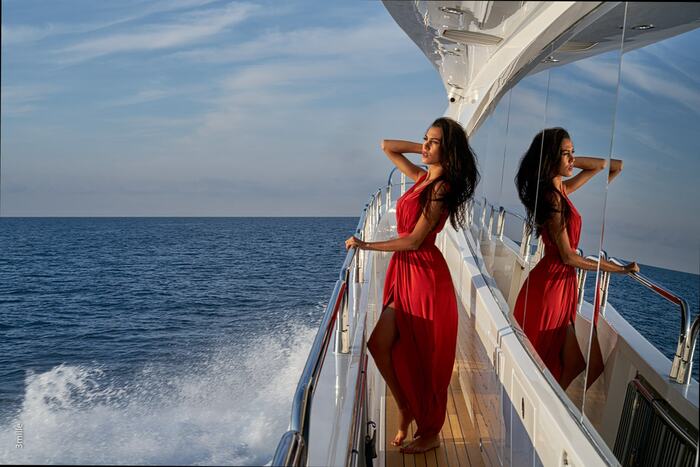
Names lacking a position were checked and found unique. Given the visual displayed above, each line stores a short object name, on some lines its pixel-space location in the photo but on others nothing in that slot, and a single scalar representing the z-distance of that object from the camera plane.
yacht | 1.52
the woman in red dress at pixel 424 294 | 2.28
